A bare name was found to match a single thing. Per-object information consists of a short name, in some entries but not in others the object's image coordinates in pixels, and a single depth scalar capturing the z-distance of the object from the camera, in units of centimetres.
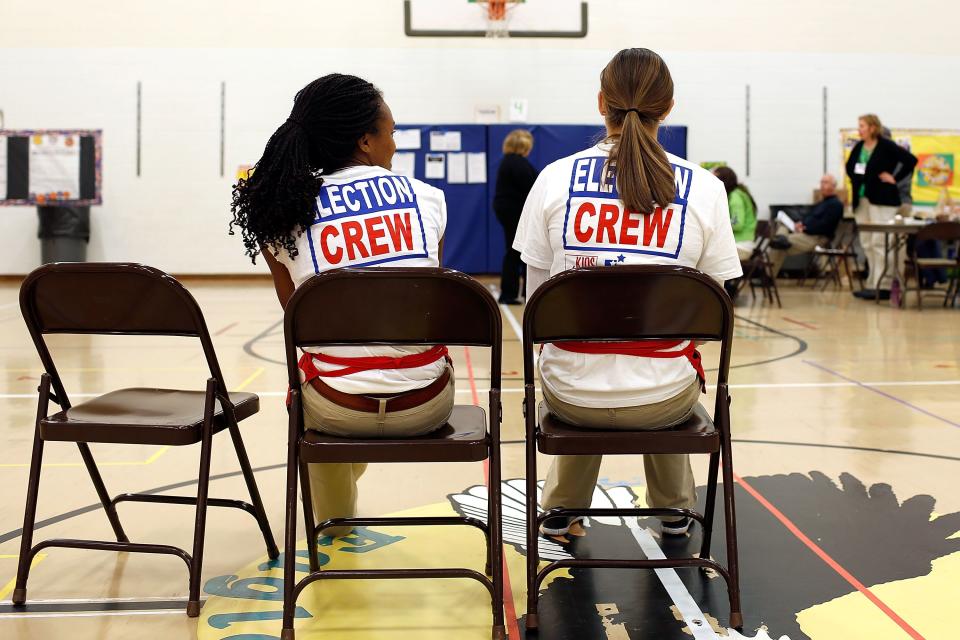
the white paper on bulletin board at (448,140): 988
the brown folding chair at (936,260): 707
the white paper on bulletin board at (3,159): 1020
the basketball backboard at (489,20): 1023
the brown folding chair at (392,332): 169
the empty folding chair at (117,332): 185
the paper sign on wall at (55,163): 1020
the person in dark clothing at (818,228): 927
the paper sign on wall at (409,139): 989
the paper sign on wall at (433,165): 988
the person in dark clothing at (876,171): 782
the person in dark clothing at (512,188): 779
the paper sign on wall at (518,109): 1025
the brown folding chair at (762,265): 822
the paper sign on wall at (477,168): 985
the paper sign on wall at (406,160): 991
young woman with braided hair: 186
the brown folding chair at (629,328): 172
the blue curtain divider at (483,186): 985
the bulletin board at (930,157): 1057
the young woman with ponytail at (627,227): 190
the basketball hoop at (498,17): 1016
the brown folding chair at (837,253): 935
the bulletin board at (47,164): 1020
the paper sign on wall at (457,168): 987
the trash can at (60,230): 998
